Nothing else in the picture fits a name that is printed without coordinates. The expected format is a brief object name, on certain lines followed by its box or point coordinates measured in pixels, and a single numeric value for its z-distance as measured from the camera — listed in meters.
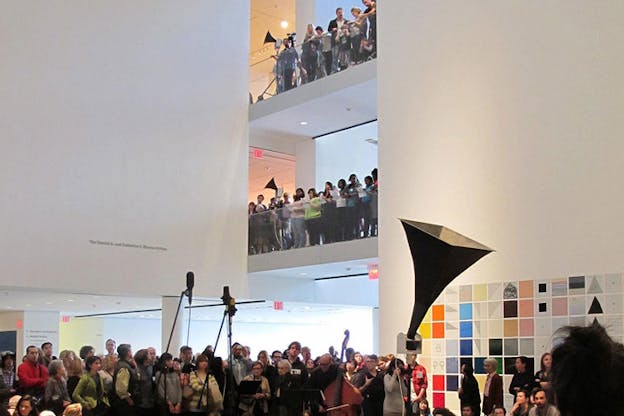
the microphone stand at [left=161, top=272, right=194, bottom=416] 11.24
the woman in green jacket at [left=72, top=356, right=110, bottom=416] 10.83
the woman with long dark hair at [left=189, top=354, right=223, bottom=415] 11.24
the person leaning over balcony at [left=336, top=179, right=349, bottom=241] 15.73
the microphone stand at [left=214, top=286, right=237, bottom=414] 9.65
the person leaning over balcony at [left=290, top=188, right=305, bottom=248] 16.64
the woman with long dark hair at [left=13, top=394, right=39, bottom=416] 8.91
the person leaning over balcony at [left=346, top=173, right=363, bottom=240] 15.52
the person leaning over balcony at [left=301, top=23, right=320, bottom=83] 16.97
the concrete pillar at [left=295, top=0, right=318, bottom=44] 19.12
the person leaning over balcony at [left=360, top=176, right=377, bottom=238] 15.22
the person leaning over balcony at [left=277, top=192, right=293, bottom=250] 16.98
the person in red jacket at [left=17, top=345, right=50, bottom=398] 11.37
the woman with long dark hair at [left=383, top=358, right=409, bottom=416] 10.33
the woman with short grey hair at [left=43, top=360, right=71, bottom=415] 10.76
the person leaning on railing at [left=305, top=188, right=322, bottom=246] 16.27
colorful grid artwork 8.45
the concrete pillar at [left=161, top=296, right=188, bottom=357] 17.19
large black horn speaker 6.12
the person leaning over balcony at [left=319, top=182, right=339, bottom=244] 16.03
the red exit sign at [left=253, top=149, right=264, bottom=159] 20.47
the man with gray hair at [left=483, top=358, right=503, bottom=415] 9.09
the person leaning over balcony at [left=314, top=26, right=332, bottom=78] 16.72
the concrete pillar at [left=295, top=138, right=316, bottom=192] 19.72
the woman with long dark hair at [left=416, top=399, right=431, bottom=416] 9.65
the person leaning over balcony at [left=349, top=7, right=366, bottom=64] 15.91
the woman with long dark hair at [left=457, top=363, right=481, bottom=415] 9.30
